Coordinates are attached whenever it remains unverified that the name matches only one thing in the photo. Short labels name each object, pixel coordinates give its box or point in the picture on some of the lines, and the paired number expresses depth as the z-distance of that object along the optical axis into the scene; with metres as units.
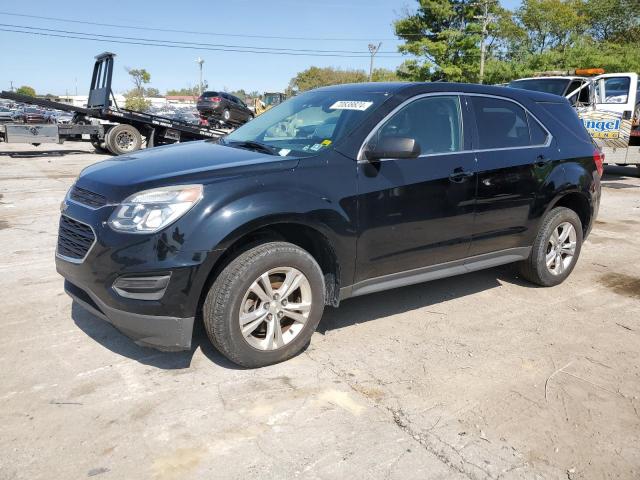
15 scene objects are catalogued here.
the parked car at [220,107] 27.22
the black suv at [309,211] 3.00
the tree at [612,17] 43.12
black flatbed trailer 15.10
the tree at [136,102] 69.60
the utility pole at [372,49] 48.97
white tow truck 12.23
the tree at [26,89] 115.84
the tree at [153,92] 124.81
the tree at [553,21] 45.72
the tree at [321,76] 75.56
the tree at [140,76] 89.19
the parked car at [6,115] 19.31
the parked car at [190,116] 28.31
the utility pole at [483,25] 34.72
